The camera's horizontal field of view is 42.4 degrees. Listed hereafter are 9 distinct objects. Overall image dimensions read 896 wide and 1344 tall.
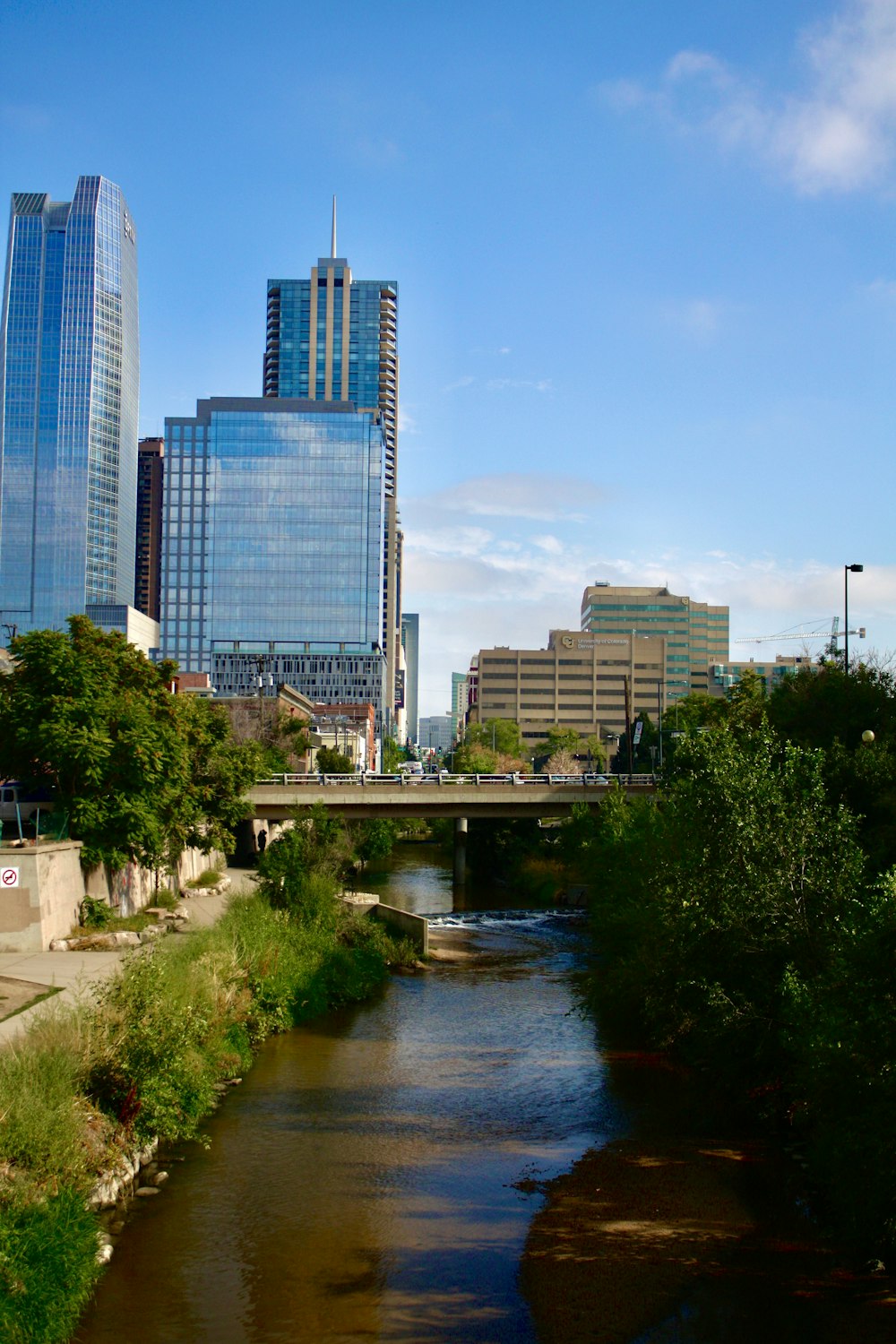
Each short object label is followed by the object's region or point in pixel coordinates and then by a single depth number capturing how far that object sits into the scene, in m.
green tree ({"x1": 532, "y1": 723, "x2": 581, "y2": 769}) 147.62
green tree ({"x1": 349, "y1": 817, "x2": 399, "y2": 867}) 70.56
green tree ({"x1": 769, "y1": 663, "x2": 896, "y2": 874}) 28.94
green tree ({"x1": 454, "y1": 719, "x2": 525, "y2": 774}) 125.19
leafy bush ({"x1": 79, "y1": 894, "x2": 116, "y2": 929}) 36.78
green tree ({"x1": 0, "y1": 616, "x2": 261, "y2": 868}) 36.84
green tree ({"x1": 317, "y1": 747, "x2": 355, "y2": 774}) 101.75
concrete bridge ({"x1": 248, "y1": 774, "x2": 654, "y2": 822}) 59.34
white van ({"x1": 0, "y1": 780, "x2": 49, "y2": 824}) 38.62
